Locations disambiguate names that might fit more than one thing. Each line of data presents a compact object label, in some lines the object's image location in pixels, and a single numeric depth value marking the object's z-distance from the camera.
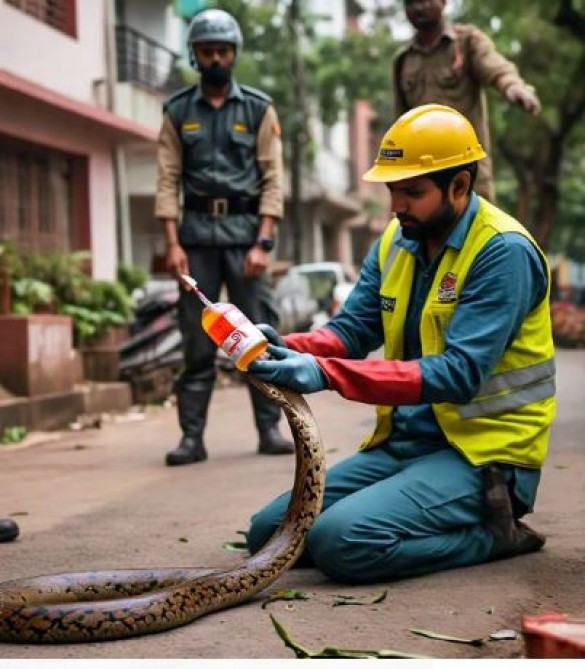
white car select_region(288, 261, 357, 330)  20.80
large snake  3.44
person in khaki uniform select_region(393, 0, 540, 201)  7.32
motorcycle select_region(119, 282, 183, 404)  11.68
